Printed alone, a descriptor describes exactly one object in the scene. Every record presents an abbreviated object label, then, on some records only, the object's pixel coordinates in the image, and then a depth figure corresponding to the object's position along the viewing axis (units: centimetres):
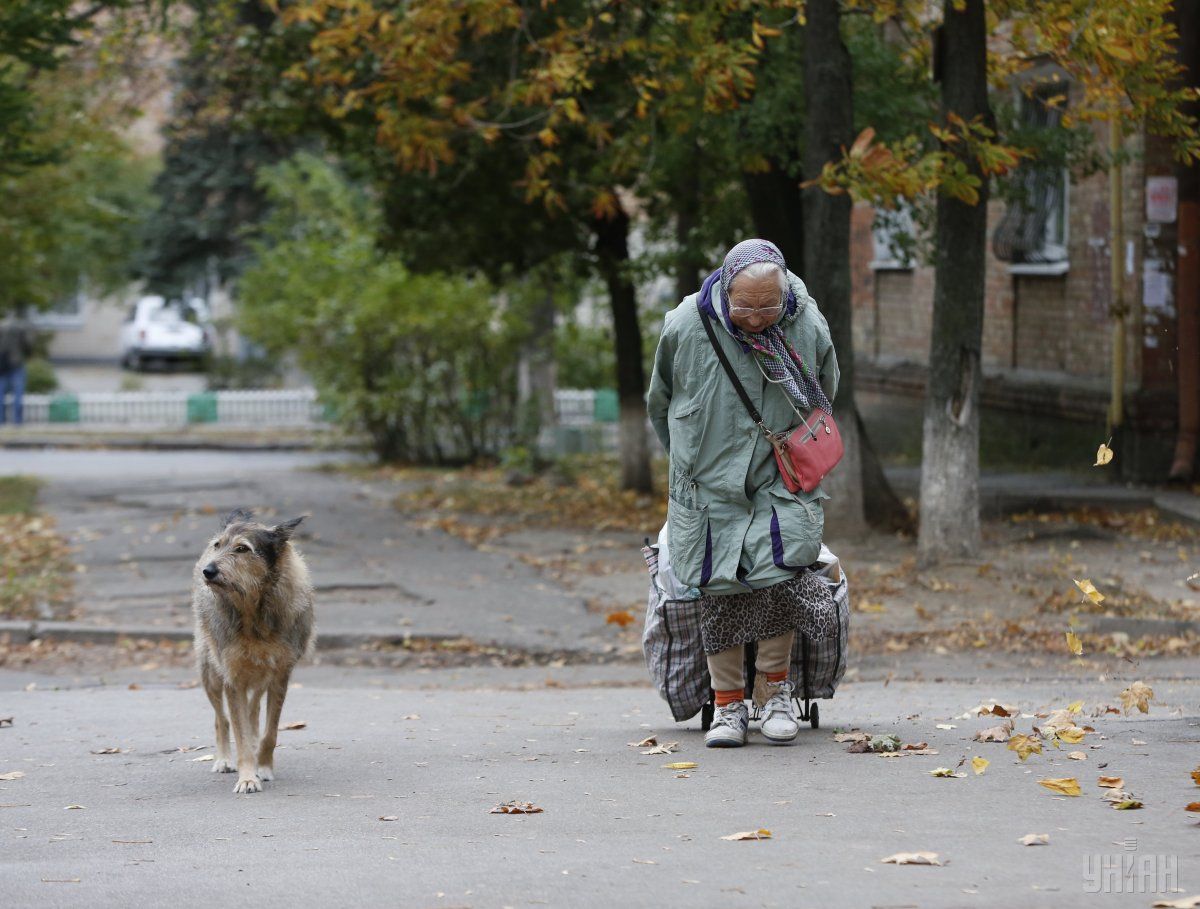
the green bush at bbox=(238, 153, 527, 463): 4566
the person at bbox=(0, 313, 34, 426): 6384
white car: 9775
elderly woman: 1247
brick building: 3191
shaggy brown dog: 1217
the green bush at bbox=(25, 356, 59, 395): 7662
